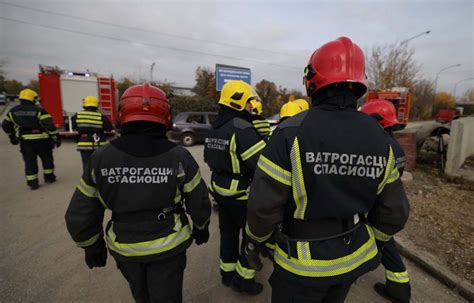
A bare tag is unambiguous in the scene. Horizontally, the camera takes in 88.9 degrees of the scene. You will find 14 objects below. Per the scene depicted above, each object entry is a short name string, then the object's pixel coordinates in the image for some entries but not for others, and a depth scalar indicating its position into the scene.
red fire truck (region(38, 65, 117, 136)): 10.74
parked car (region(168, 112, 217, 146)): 11.54
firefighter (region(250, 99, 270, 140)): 4.52
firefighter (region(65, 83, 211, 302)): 1.56
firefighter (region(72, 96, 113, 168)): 5.03
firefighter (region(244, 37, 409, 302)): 1.29
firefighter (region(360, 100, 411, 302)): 2.34
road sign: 11.86
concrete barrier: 6.10
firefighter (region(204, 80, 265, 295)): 2.33
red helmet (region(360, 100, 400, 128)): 2.74
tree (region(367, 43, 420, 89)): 22.48
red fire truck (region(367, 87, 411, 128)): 11.55
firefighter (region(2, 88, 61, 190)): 5.01
